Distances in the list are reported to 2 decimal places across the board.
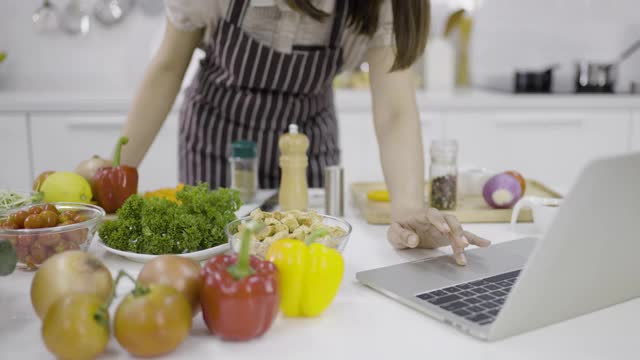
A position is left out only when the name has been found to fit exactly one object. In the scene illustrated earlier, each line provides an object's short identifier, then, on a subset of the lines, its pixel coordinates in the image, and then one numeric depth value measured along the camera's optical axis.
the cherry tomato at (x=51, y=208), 0.97
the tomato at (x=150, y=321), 0.67
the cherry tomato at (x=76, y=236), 0.94
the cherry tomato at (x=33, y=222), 0.93
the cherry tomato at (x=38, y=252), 0.92
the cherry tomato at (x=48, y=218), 0.94
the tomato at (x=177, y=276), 0.74
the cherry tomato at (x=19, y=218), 0.94
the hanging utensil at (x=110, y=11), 3.06
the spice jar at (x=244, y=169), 1.44
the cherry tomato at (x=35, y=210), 0.96
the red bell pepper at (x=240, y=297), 0.71
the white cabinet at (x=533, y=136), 2.70
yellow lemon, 1.21
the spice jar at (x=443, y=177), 1.37
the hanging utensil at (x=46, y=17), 2.99
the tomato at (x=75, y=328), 0.66
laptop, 0.69
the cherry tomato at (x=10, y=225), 0.94
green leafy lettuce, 1.00
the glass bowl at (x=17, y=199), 1.09
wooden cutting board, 1.30
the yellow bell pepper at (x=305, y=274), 0.78
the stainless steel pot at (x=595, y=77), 2.82
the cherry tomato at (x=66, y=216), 0.98
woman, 1.34
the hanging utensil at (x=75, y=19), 3.03
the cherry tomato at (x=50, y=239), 0.92
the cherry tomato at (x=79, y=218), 0.99
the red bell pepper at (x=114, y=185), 1.23
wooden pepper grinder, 1.33
